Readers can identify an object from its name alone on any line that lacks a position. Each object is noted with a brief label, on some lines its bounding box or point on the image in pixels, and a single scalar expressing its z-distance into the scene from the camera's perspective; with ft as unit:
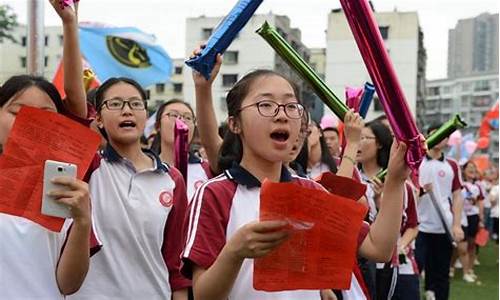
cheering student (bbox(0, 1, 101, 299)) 6.82
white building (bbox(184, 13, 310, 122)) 166.40
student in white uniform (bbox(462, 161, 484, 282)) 31.83
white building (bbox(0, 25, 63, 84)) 163.47
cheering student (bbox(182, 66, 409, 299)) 6.38
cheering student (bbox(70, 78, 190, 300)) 8.45
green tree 92.68
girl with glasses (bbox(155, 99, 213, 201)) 13.03
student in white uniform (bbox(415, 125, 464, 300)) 21.22
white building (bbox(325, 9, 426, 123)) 160.76
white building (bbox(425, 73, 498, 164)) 274.57
